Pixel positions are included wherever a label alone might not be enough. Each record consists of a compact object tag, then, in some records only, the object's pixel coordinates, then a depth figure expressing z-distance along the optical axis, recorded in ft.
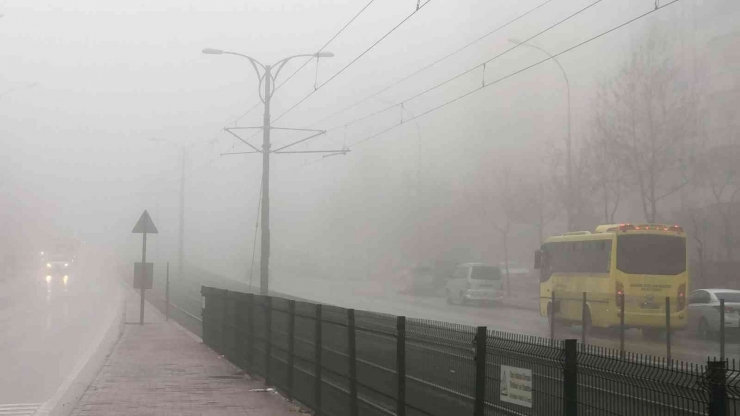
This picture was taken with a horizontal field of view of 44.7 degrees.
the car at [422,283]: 166.91
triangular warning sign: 86.48
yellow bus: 75.77
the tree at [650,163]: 134.90
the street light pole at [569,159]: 114.52
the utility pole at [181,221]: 167.54
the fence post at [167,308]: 98.52
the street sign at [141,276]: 90.84
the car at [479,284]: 131.23
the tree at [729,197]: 131.03
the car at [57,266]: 245.86
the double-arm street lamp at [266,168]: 94.17
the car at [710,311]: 75.87
